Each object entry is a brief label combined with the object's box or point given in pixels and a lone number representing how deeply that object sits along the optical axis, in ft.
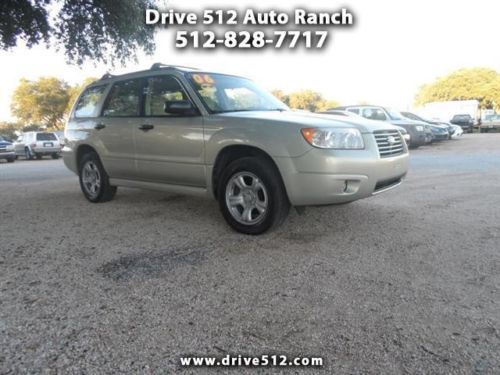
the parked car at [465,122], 107.96
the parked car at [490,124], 107.45
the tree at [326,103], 193.01
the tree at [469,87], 161.63
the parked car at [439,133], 61.03
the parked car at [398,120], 50.06
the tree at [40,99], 139.03
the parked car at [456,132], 73.20
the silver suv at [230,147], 12.12
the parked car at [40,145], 71.56
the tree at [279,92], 182.78
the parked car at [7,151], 66.86
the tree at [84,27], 30.25
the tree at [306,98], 197.69
